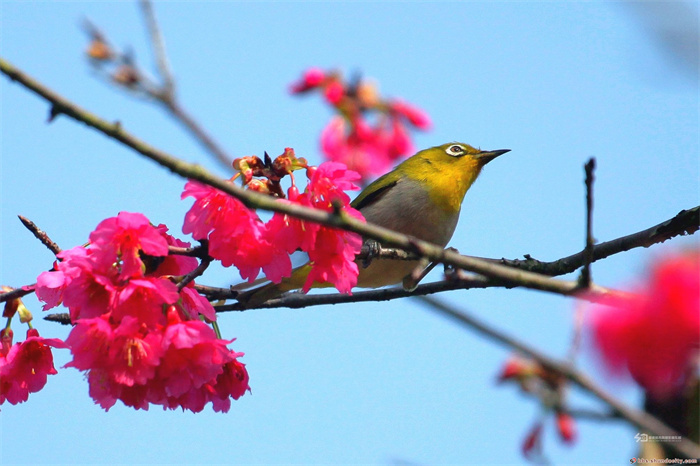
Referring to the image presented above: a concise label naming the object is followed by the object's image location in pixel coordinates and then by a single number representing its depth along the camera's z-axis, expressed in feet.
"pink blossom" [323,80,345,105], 55.21
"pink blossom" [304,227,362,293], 22.36
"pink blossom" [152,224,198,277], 22.76
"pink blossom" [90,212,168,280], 21.07
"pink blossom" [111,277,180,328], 20.34
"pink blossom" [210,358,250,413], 23.44
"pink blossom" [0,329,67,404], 23.95
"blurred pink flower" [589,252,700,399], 11.65
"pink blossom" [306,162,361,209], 22.21
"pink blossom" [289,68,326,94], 54.95
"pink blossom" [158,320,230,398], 20.65
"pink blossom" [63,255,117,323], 21.17
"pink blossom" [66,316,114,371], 20.31
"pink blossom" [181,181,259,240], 21.52
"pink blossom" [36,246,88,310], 21.59
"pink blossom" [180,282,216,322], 22.20
